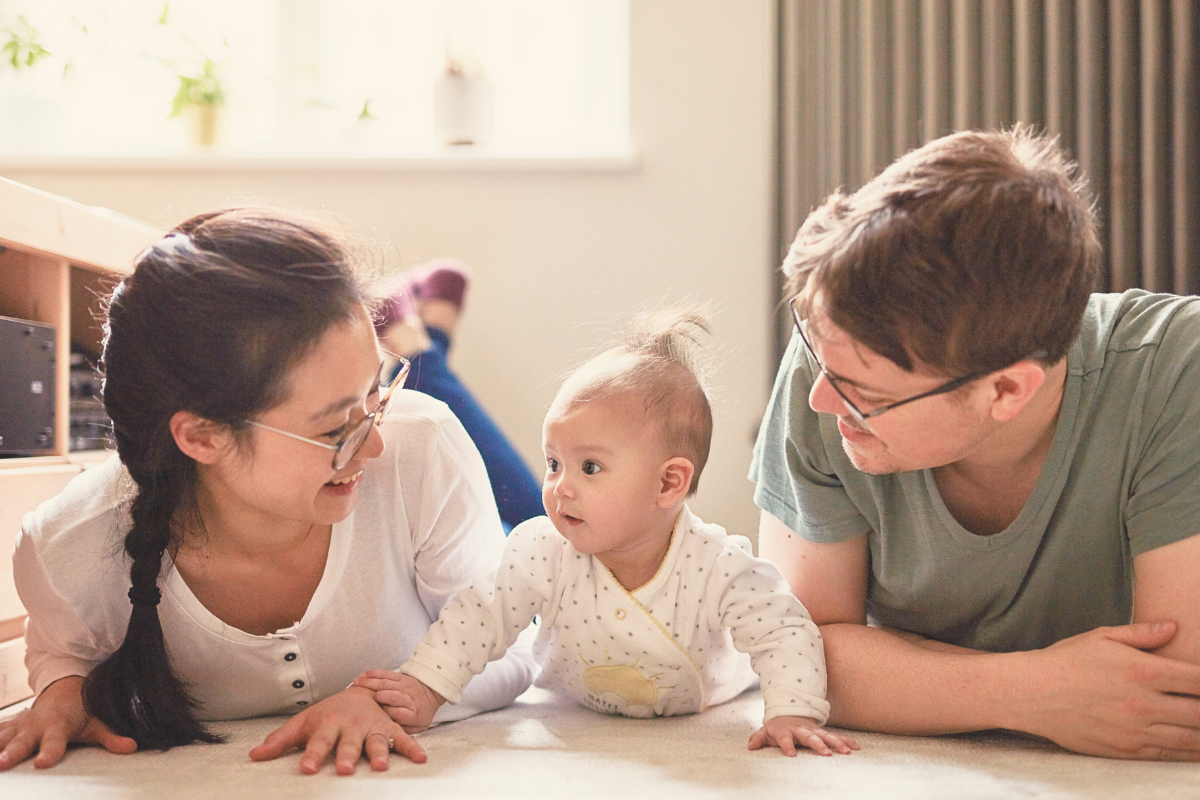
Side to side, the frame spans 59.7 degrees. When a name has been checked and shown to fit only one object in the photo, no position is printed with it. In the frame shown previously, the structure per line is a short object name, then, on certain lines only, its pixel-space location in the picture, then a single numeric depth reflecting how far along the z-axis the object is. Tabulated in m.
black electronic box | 1.40
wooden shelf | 1.38
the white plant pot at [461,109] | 2.71
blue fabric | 1.96
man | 0.99
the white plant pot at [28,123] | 2.75
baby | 1.20
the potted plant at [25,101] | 2.72
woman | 1.06
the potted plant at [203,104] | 2.74
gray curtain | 2.45
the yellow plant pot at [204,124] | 2.74
